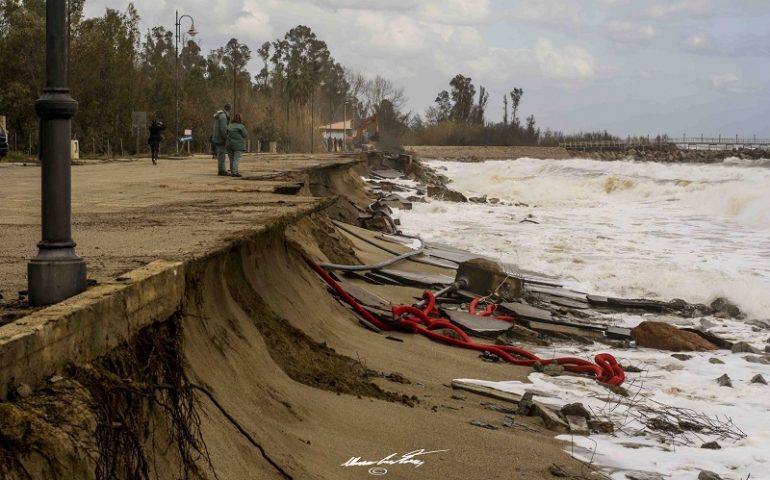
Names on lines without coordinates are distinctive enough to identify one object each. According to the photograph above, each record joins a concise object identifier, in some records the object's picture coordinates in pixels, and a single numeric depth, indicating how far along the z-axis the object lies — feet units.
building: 402.03
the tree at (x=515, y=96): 524.52
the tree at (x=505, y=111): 512.80
